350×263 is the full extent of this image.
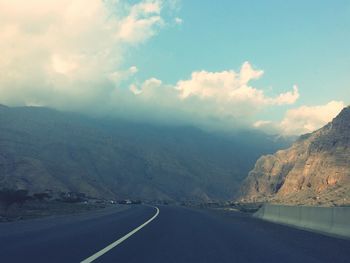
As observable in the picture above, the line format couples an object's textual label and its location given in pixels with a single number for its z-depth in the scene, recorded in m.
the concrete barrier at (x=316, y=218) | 19.01
